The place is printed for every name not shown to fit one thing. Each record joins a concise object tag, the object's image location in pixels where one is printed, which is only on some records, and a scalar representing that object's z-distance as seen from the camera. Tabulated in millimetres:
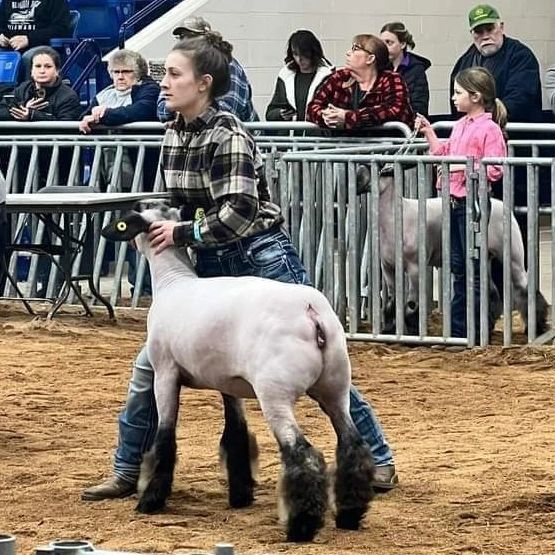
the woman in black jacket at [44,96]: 14383
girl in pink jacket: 11438
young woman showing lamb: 6723
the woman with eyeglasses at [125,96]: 13867
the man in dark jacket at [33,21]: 17062
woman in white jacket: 13727
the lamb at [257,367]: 6207
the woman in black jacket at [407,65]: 14047
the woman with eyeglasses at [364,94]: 12578
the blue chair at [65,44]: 17297
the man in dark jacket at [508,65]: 13570
